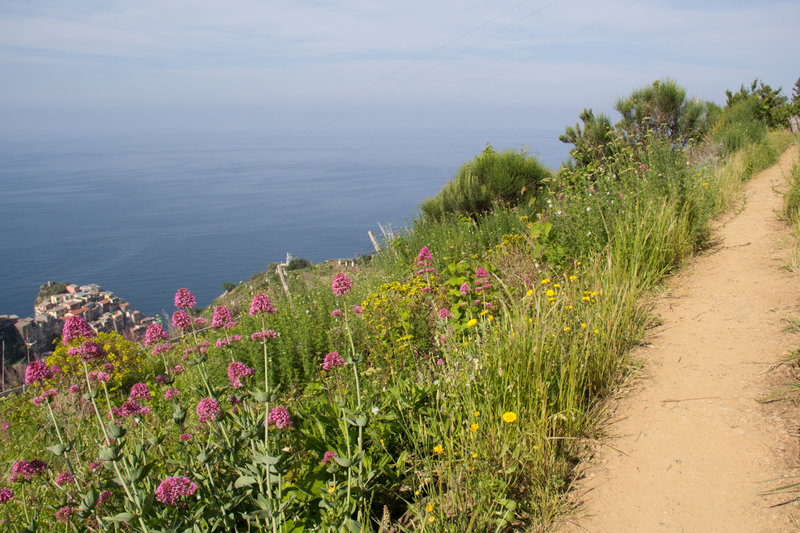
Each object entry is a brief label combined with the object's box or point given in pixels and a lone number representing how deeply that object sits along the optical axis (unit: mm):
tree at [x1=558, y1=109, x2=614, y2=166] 12562
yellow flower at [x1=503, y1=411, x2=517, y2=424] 2575
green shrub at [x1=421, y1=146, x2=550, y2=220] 11219
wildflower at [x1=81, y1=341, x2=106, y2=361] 2137
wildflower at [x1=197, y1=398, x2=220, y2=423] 2113
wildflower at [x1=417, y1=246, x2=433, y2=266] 4109
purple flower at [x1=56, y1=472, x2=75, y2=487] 2170
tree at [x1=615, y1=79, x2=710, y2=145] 13547
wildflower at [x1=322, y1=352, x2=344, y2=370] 2459
